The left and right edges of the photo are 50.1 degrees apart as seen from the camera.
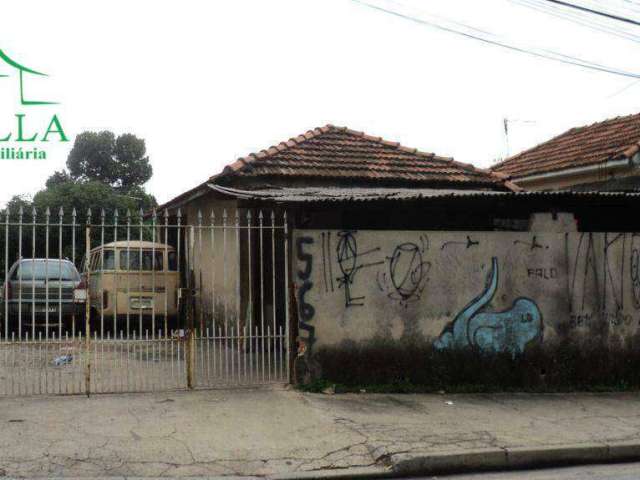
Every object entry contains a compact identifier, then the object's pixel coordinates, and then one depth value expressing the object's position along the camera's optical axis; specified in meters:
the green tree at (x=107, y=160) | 42.25
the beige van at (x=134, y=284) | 11.86
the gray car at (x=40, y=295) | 11.63
